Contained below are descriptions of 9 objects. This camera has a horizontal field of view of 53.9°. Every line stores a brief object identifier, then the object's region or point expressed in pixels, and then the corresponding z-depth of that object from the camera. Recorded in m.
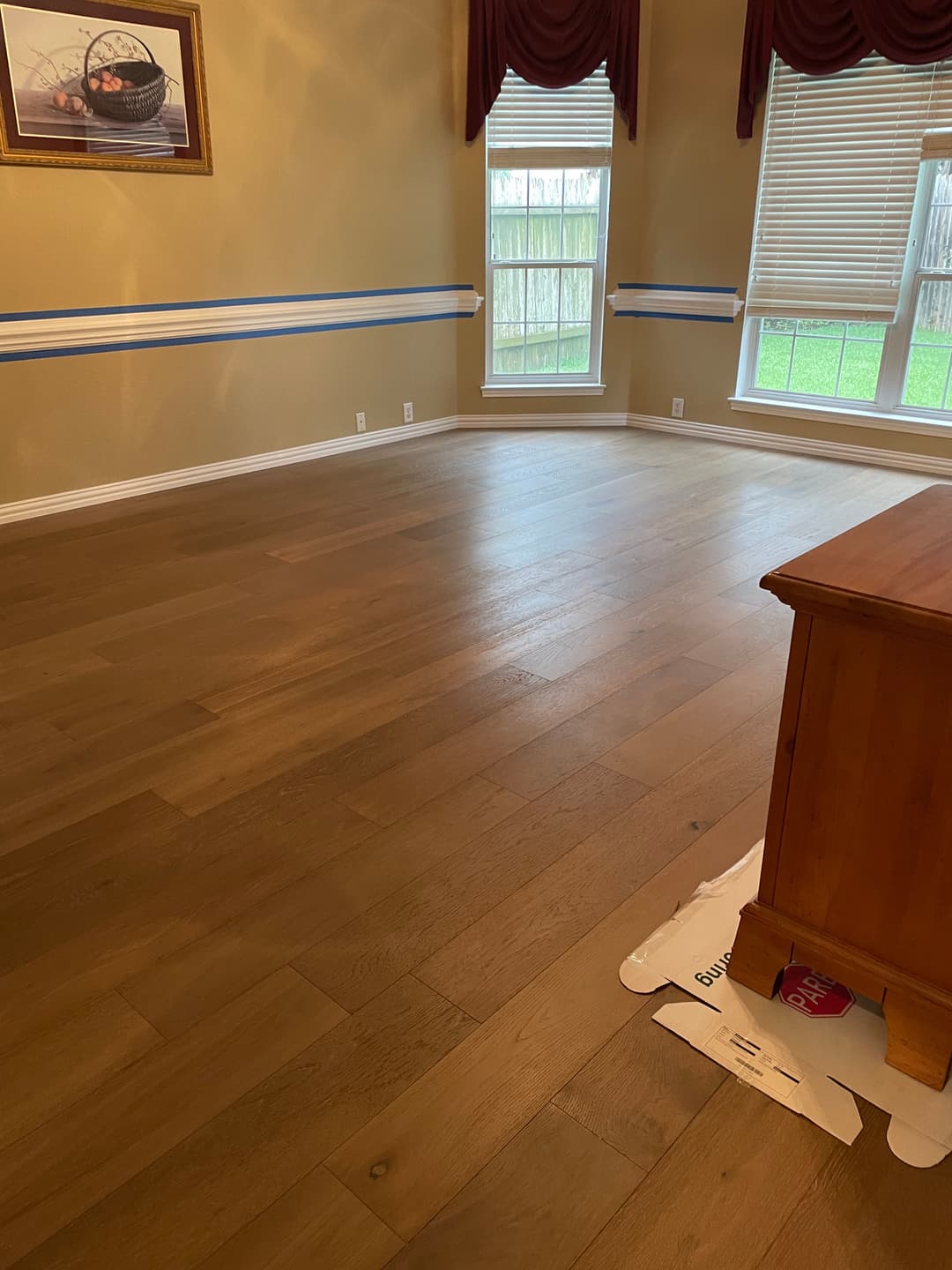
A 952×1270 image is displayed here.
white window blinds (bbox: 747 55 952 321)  4.90
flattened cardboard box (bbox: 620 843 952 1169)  1.48
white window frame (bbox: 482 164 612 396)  6.02
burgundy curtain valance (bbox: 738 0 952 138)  4.57
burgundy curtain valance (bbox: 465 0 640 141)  5.31
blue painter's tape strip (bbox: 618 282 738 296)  5.73
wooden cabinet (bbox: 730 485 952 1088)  1.40
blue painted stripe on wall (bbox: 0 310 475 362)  4.28
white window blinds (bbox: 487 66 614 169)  5.58
